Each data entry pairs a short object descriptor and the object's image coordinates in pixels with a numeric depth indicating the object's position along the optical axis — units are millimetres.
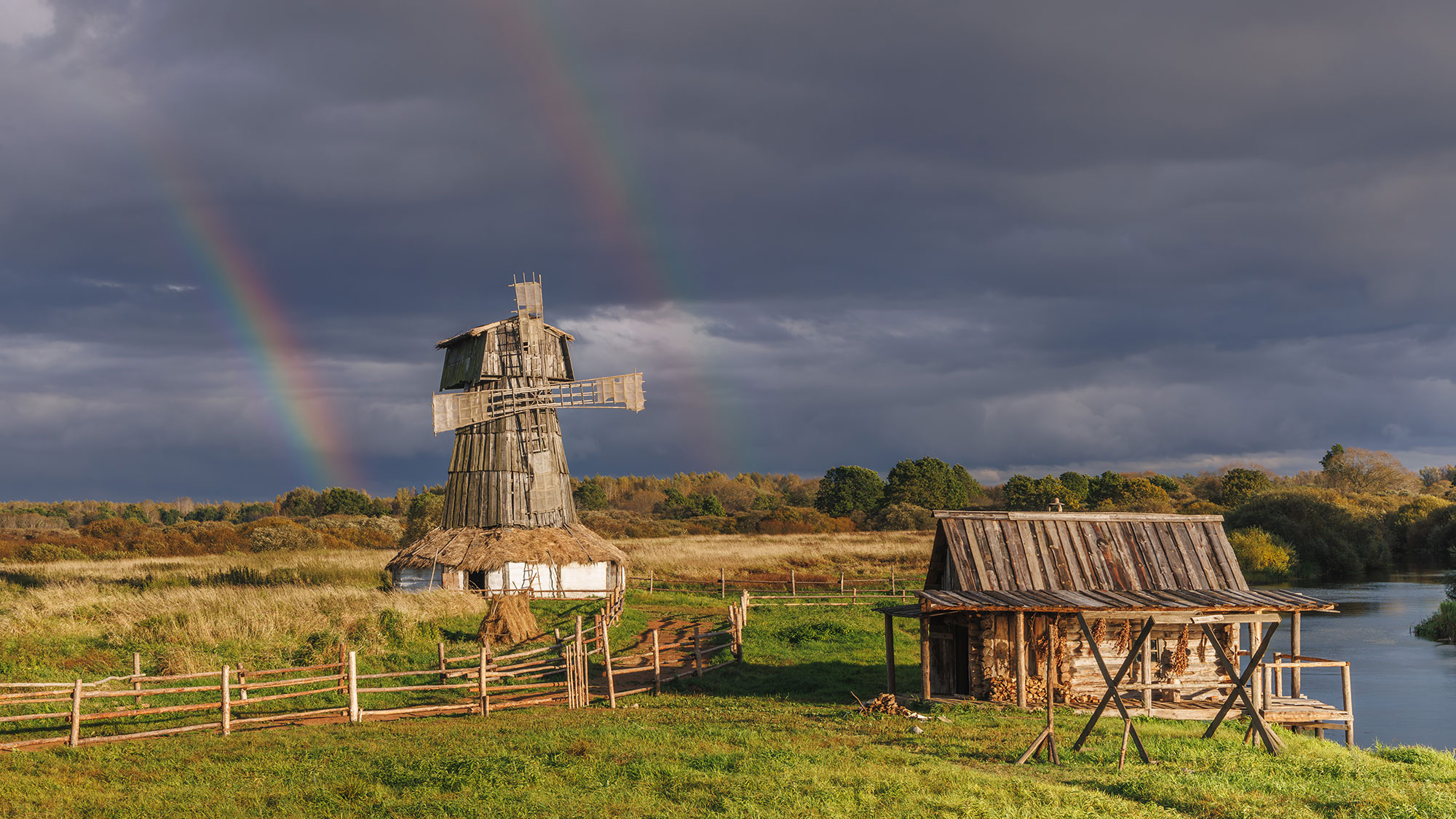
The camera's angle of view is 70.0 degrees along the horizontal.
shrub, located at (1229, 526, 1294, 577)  66938
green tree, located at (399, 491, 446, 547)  68944
